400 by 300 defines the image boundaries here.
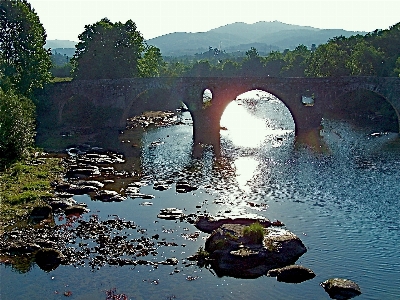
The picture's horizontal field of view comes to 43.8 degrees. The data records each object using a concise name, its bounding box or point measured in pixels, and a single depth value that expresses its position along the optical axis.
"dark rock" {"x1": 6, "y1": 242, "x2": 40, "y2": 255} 31.42
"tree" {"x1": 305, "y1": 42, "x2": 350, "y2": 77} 94.31
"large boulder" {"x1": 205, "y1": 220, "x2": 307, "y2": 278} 29.34
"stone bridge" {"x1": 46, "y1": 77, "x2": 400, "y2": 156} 72.12
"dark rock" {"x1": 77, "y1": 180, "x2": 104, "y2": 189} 47.31
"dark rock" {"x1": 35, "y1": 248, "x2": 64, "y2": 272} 30.06
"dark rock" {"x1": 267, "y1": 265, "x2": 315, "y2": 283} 28.22
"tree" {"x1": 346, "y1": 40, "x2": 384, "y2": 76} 86.94
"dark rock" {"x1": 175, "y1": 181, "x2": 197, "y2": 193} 46.12
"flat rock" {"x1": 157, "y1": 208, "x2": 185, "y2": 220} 38.38
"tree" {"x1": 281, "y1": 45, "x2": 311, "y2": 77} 147.73
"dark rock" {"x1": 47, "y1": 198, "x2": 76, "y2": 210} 39.84
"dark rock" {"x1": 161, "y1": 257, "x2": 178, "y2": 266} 30.32
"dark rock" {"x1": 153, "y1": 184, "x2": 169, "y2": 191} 46.83
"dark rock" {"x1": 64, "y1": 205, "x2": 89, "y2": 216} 39.12
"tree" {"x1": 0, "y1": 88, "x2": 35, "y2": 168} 50.91
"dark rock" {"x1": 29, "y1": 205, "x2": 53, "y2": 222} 37.01
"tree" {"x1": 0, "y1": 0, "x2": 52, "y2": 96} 71.69
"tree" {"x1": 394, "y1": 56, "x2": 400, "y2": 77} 79.64
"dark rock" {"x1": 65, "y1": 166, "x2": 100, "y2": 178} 51.17
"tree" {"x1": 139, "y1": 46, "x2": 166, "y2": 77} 97.97
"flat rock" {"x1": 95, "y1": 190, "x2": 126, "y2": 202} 42.97
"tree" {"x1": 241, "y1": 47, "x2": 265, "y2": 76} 178.00
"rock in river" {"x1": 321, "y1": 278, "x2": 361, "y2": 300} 26.45
